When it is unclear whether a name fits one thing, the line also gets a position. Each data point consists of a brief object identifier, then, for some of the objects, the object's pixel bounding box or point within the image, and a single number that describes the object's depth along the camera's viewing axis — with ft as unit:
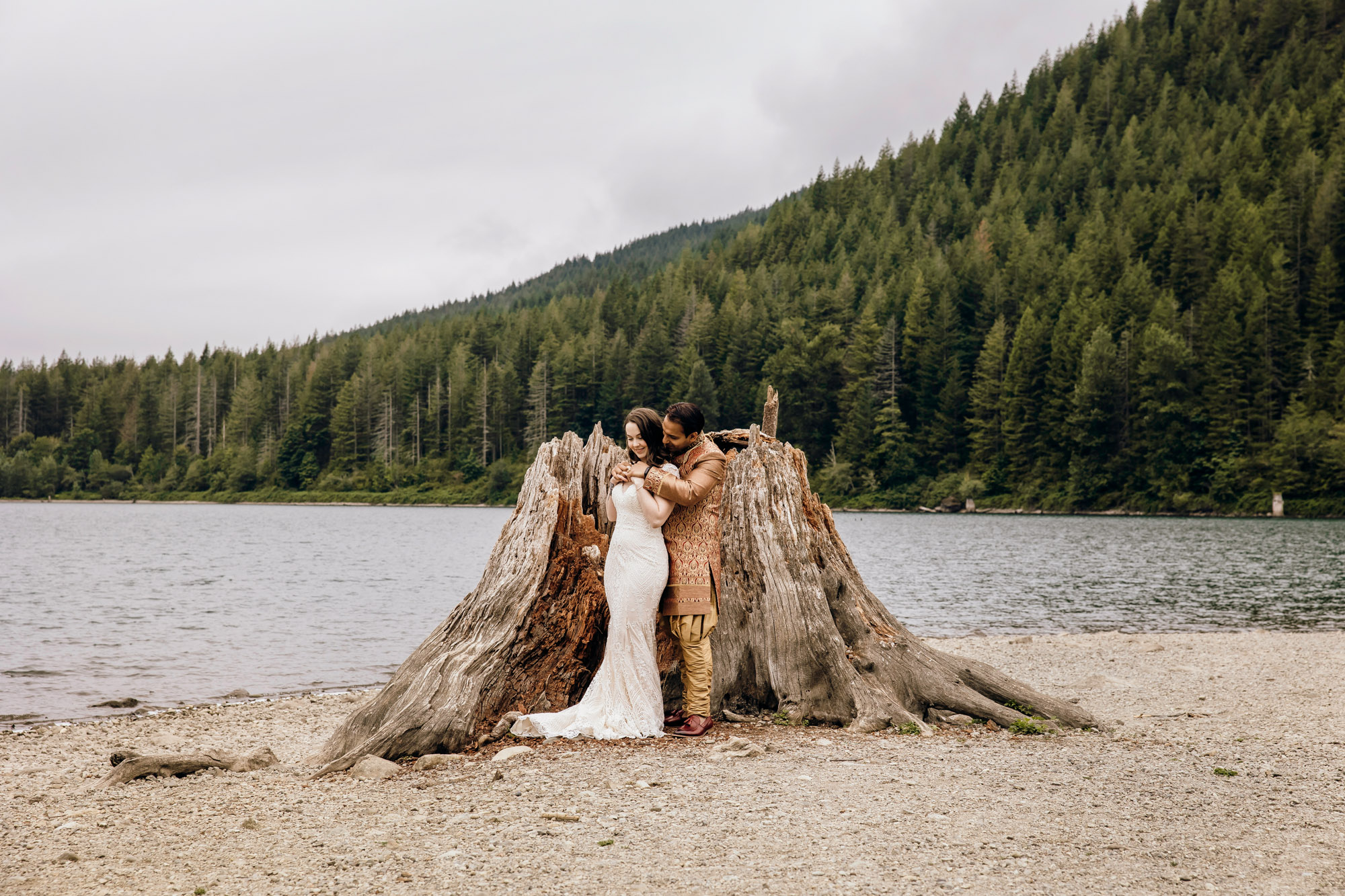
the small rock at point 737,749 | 25.62
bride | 26.32
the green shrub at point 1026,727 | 29.45
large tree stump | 27.50
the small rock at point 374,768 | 24.38
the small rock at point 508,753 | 24.97
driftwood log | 25.70
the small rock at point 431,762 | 24.95
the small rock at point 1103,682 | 46.73
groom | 26.53
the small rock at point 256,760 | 26.81
